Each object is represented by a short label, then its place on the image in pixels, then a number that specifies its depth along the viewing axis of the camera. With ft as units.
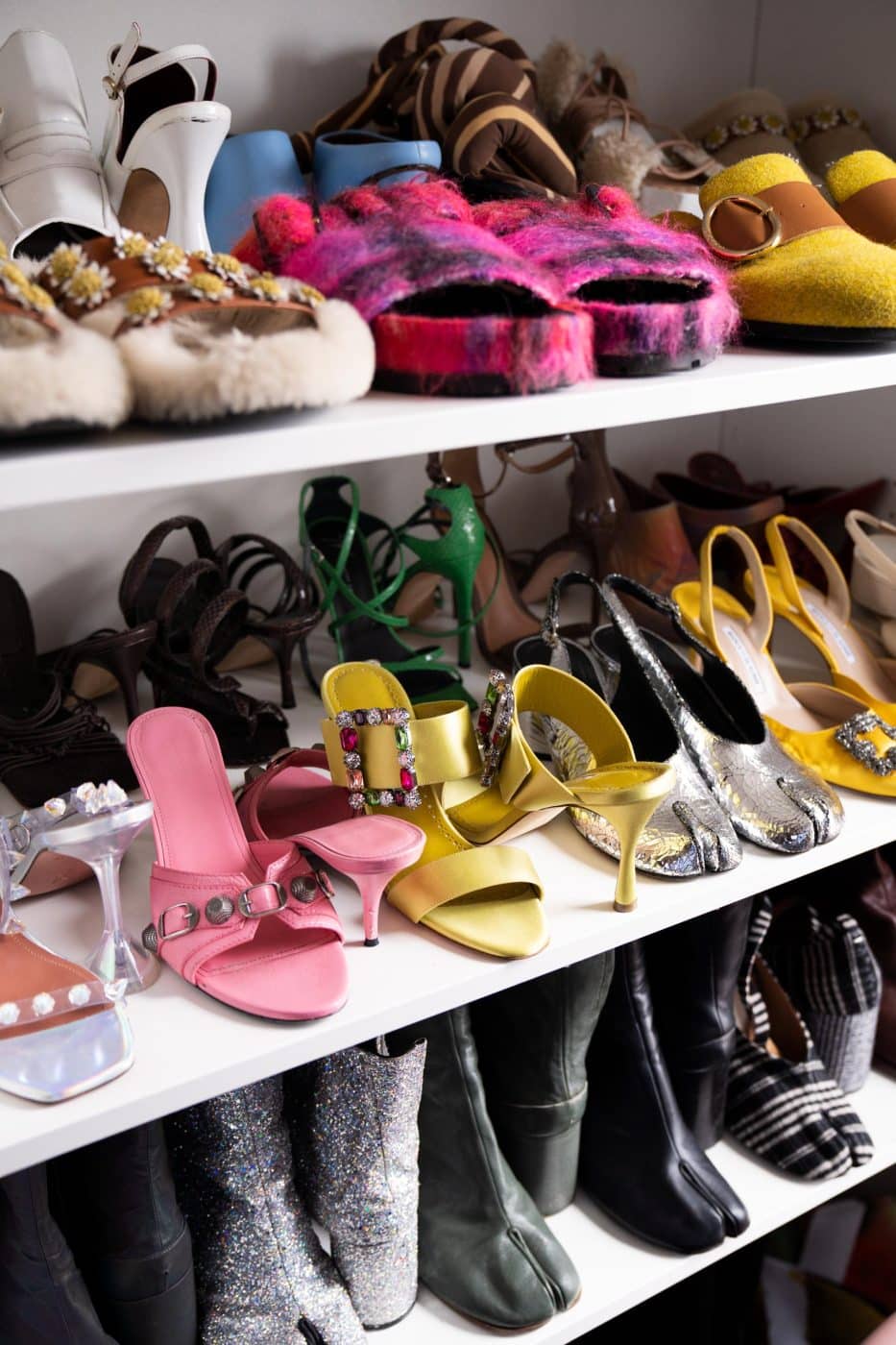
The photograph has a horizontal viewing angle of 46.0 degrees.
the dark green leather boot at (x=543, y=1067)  2.65
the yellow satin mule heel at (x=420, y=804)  2.34
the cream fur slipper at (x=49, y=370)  1.55
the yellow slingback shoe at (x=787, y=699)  2.96
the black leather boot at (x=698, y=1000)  2.90
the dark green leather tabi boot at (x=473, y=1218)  2.58
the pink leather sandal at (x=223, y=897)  2.15
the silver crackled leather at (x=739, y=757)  2.69
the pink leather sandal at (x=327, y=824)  2.19
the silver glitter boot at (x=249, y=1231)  2.40
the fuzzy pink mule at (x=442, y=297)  1.95
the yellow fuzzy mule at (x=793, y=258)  2.37
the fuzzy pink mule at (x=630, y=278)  2.12
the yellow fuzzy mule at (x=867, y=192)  2.76
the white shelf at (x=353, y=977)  1.90
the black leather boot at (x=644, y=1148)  2.81
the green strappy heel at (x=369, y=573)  3.22
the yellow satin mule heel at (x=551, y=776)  2.33
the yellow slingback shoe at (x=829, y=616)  3.48
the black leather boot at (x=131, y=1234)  2.19
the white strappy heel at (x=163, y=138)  2.16
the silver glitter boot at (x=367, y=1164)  2.42
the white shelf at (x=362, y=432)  1.65
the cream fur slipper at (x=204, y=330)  1.66
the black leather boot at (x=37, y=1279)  2.09
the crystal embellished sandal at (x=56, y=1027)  1.91
